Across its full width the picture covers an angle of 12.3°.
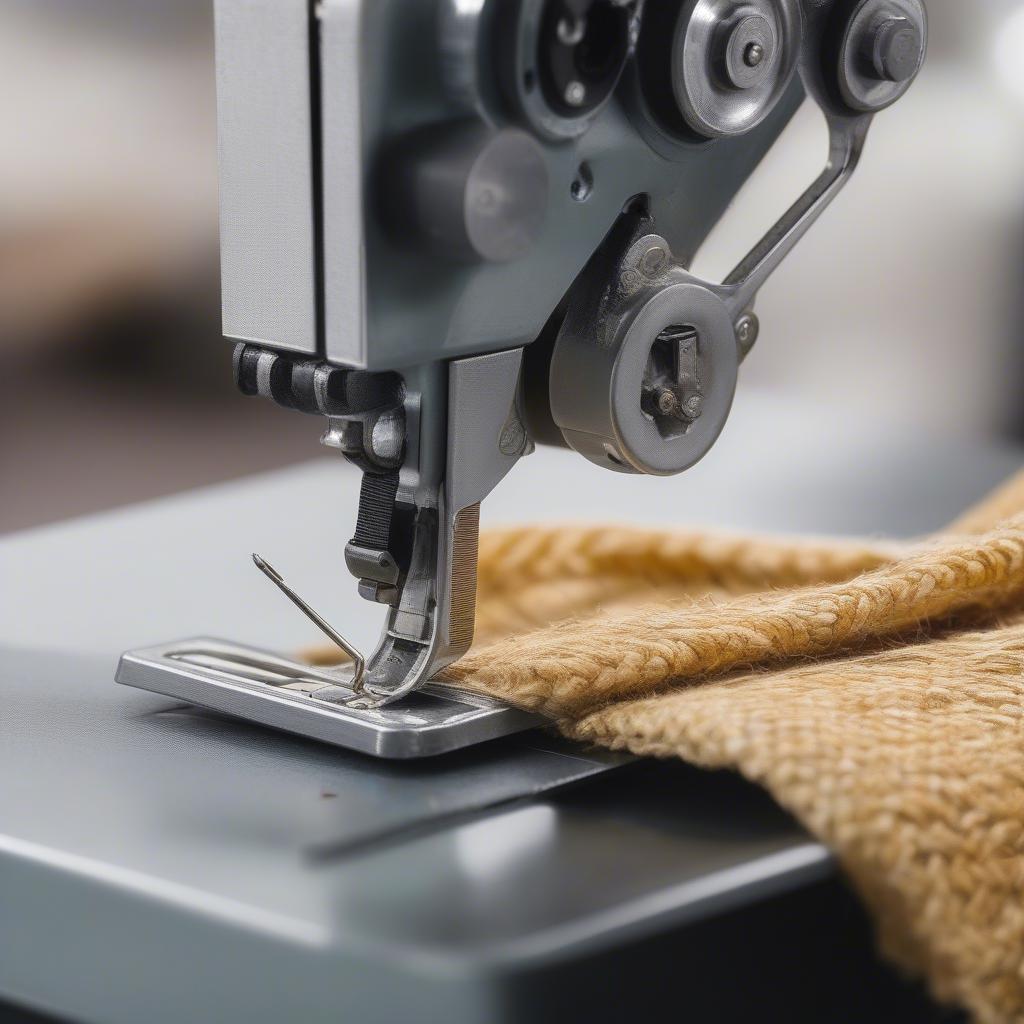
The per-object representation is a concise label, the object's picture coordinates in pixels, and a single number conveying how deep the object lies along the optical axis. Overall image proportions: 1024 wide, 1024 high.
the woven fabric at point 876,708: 0.60
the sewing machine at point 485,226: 0.62
